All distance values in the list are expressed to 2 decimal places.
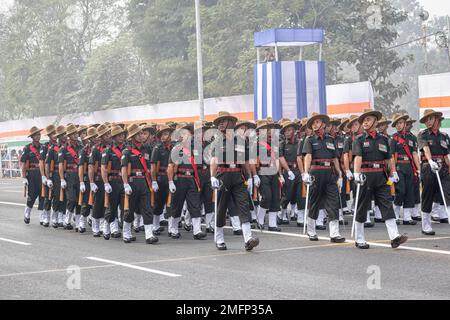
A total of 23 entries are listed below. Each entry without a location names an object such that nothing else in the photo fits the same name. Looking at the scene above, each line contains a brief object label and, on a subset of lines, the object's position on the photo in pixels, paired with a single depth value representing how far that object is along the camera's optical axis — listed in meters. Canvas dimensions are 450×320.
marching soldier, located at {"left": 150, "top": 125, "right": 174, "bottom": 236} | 16.20
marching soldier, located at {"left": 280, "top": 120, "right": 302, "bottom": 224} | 17.75
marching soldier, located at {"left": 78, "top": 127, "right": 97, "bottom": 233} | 17.09
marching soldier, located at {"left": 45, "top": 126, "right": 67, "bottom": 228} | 18.66
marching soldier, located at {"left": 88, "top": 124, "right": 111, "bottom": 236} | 16.58
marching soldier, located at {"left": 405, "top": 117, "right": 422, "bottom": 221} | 17.20
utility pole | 32.31
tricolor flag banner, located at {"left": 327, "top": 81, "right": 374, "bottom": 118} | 31.44
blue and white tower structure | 28.34
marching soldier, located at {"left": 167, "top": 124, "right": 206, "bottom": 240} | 15.54
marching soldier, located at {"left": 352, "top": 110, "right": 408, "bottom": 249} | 13.34
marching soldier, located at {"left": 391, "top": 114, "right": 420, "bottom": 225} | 16.83
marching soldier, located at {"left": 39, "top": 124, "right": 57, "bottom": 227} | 18.69
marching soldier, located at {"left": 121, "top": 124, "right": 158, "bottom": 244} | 15.16
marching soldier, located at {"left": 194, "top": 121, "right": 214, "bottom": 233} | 15.97
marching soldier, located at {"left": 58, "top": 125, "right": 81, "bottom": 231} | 18.16
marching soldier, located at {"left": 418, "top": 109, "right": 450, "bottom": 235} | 15.23
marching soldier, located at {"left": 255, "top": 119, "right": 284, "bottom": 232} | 16.83
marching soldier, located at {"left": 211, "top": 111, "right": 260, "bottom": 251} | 13.76
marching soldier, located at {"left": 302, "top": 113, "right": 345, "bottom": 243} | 14.45
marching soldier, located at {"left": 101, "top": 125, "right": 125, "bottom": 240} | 15.83
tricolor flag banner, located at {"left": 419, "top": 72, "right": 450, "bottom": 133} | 28.19
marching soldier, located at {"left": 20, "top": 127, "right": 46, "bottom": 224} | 19.52
